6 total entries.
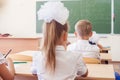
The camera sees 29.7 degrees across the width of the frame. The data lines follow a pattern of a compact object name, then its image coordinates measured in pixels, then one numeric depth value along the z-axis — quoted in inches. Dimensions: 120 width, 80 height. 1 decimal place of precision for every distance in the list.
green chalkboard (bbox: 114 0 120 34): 223.5
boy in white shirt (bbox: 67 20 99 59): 97.9
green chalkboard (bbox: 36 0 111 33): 225.5
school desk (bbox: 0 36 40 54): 199.8
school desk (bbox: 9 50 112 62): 89.8
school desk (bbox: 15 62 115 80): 61.0
